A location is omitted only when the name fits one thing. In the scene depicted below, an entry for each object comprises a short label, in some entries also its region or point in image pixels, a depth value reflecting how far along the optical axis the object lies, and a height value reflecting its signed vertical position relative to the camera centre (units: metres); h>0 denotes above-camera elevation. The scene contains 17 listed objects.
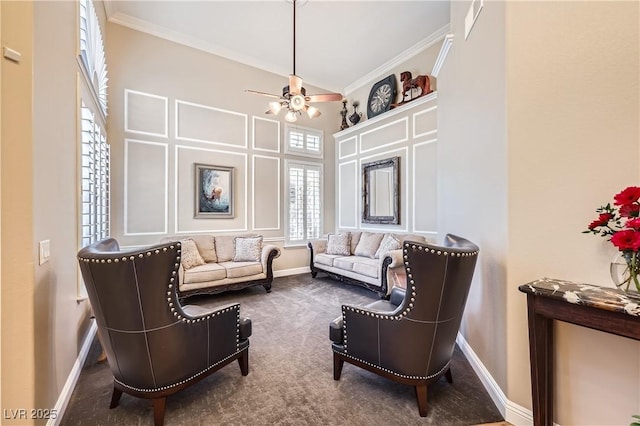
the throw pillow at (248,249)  4.73 -0.63
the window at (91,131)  2.49 +0.90
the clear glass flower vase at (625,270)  1.26 -0.29
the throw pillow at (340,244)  5.30 -0.62
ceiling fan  3.36 +1.51
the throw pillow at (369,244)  4.91 -0.58
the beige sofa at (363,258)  4.11 -0.81
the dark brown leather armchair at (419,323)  1.65 -0.76
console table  1.21 -0.51
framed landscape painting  4.86 +0.43
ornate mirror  4.98 +0.43
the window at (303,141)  5.84 +1.64
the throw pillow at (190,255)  4.23 -0.67
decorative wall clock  5.25 +2.39
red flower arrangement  1.20 -0.08
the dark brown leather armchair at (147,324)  1.51 -0.70
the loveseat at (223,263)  4.07 -0.84
